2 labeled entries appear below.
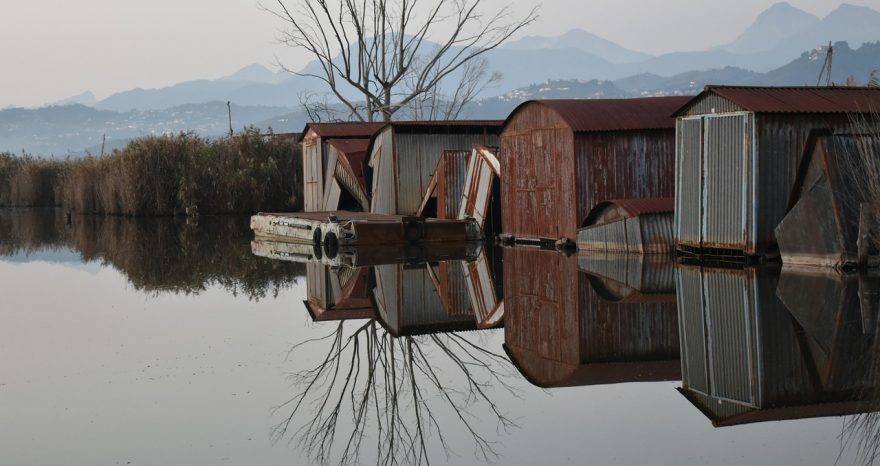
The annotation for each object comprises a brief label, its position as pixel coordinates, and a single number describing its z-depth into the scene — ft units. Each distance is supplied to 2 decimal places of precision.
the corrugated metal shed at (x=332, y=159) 118.83
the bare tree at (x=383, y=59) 173.06
